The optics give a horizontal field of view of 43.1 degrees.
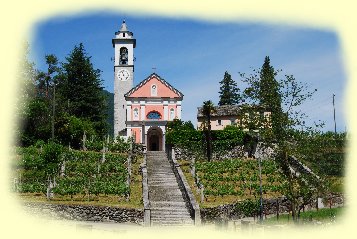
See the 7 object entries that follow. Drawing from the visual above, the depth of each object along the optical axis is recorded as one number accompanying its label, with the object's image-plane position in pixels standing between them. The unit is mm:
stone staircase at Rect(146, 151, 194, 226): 21250
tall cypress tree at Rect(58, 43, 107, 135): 49594
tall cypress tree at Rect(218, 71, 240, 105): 60969
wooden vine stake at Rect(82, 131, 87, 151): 37094
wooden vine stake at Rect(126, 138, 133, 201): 25381
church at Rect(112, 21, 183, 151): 45719
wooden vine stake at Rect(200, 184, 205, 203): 23378
